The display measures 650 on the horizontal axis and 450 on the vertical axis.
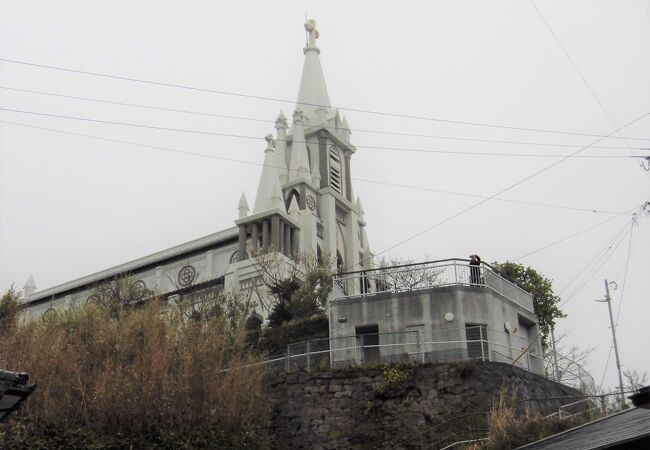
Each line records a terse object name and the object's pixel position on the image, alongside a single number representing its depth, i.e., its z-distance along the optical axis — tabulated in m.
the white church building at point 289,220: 58.00
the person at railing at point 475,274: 30.20
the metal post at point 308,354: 28.73
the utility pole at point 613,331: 43.14
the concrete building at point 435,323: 28.23
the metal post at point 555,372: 32.50
